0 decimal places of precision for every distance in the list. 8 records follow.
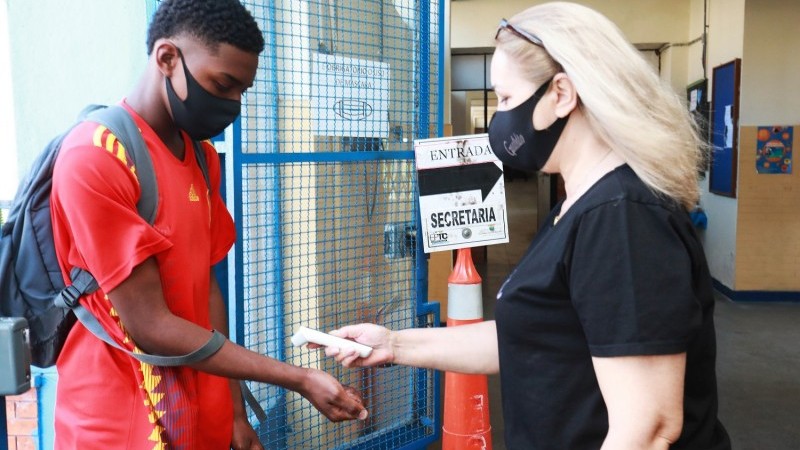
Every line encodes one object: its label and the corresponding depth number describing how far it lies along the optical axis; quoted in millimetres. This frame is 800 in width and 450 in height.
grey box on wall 1200
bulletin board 7121
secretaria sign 3027
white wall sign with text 2707
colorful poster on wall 7039
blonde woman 1165
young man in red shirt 1383
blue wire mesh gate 2605
